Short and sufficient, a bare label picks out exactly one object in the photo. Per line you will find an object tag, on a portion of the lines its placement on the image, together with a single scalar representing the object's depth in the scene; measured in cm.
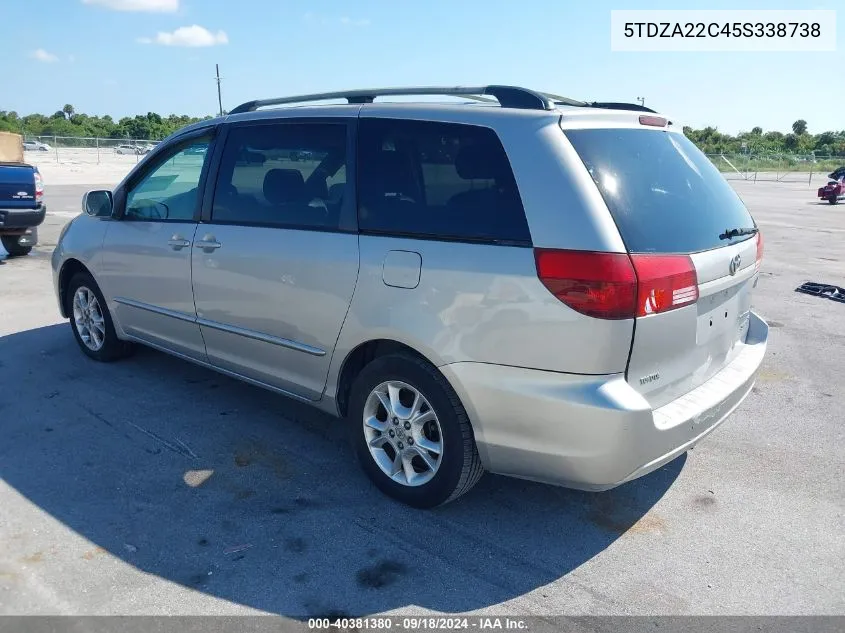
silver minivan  279
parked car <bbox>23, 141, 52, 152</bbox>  4140
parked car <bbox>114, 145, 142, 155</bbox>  4097
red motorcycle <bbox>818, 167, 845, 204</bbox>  2565
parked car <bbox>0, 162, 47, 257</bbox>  932
